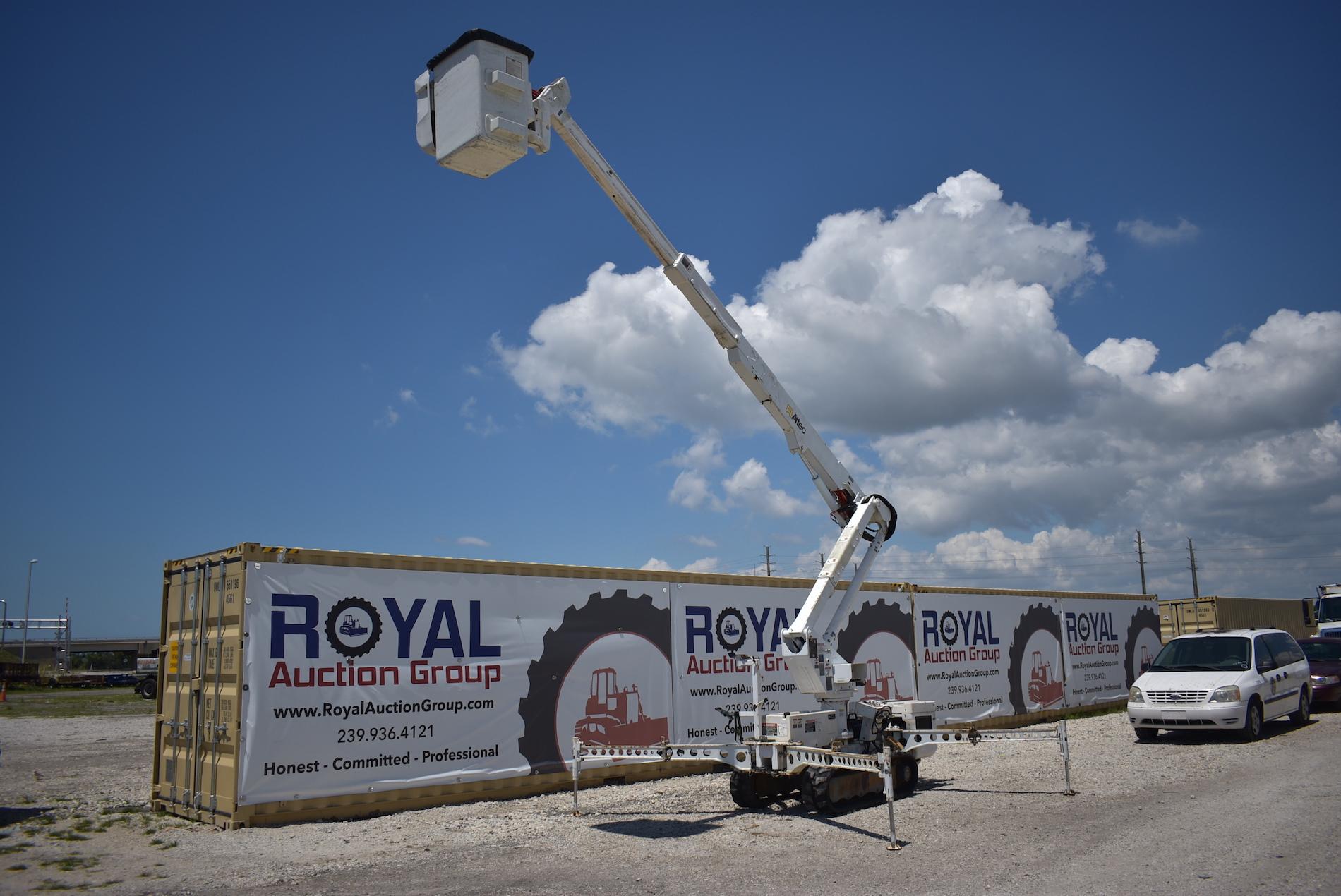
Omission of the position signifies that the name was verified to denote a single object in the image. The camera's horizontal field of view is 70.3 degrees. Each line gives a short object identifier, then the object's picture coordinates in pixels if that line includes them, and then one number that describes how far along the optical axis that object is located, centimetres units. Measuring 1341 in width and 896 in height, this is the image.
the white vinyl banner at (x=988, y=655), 1894
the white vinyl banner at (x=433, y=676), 1049
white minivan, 1476
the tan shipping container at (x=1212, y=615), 2672
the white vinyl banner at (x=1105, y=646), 2269
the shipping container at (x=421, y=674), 1044
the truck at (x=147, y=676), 3984
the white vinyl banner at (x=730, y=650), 1458
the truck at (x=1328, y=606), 2884
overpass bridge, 9174
